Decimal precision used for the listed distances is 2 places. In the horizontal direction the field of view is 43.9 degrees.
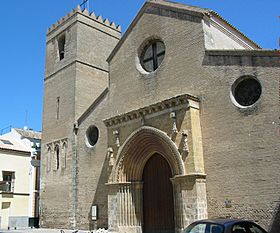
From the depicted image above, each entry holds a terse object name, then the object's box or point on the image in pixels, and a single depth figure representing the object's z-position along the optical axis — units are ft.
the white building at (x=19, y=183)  84.53
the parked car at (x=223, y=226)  22.92
